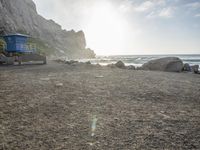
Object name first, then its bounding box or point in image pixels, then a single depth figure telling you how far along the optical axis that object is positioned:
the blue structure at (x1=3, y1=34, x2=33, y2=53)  27.37
